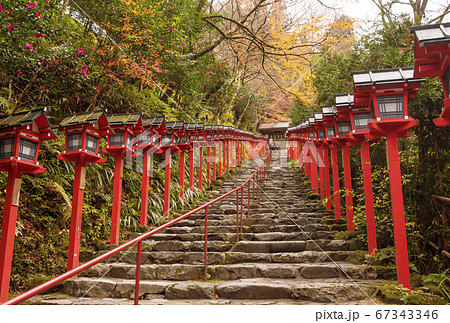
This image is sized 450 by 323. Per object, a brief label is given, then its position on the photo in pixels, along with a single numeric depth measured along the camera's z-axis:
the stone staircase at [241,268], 3.78
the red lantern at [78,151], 4.34
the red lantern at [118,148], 5.41
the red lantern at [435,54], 2.53
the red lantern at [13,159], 3.37
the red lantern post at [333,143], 6.67
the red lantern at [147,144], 6.43
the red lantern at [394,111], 3.76
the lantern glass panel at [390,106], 3.83
